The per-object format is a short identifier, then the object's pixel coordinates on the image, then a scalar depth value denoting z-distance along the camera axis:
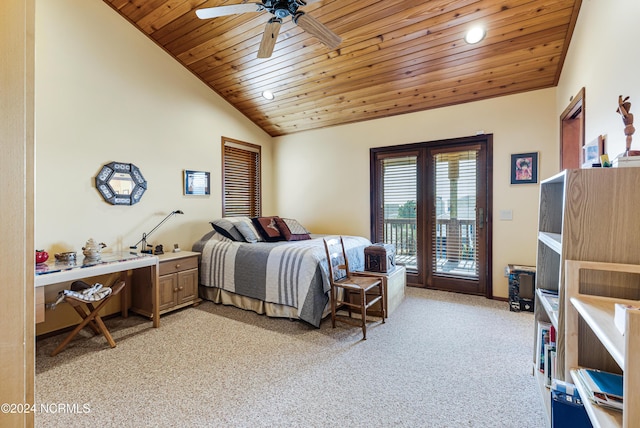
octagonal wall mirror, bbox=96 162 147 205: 3.24
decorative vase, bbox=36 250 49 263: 2.50
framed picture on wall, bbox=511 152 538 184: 3.50
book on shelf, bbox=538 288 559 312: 1.65
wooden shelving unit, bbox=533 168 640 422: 1.17
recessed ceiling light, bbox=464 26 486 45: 2.83
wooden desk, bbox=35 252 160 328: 2.31
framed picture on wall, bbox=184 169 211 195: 4.10
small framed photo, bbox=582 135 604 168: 2.04
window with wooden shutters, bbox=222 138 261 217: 4.71
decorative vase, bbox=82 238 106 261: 2.74
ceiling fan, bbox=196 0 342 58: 2.13
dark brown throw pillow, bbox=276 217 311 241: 4.11
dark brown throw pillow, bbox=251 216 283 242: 4.03
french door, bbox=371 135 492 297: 3.85
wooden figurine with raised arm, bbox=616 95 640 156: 1.39
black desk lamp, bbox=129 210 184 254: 3.49
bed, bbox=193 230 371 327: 2.95
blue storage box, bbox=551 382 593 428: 1.25
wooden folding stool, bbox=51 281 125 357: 2.44
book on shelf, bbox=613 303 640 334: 0.89
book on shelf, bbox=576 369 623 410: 0.99
